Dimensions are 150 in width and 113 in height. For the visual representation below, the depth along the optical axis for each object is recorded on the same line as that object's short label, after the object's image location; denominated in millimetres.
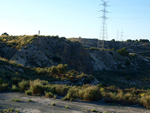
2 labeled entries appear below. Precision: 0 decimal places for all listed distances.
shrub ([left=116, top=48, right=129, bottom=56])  71438
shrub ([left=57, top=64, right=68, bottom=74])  23000
